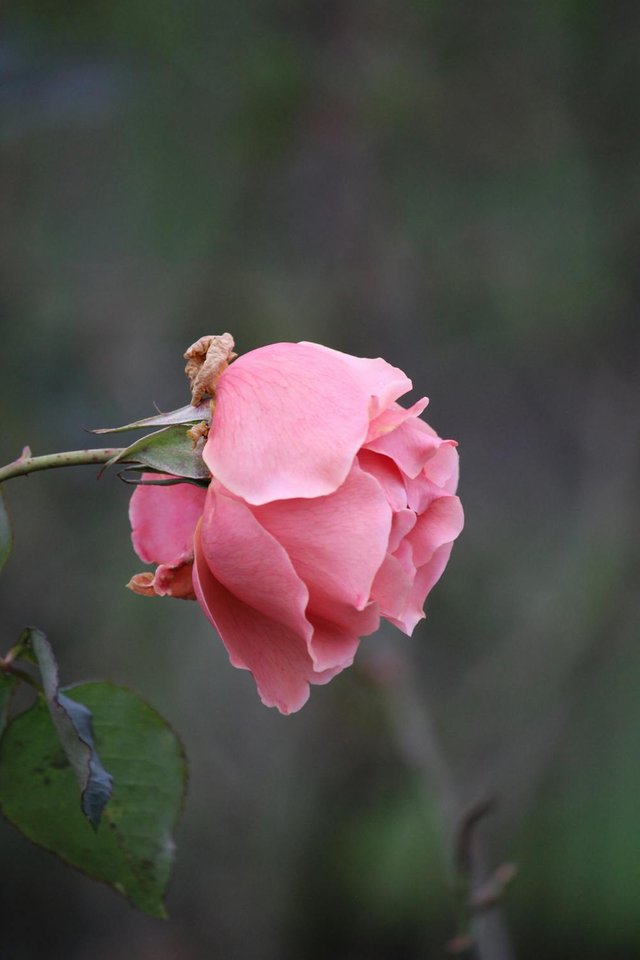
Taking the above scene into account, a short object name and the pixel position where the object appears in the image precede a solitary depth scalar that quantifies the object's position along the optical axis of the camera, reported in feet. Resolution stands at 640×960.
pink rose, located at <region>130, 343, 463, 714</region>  4.73
